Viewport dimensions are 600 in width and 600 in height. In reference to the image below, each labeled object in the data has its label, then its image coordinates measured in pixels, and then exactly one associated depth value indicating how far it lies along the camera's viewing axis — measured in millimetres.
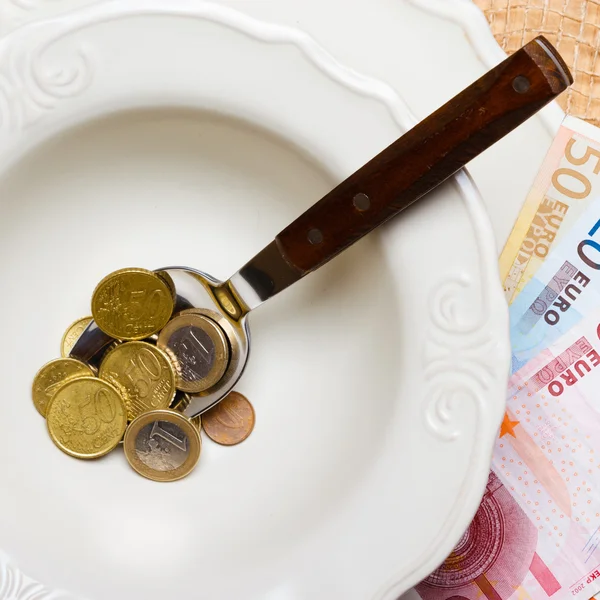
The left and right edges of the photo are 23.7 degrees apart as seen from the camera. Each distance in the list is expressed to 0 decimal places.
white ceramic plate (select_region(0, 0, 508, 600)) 392
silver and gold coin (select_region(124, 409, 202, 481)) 424
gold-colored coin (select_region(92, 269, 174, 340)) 425
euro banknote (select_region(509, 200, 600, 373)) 441
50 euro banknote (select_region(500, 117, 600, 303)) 432
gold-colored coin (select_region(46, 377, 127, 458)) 425
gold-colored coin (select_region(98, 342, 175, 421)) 426
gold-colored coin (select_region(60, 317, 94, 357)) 435
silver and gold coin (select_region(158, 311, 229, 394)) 427
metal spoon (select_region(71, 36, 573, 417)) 369
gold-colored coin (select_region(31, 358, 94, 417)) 428
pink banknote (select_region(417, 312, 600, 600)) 444
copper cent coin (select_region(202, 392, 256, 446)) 435
